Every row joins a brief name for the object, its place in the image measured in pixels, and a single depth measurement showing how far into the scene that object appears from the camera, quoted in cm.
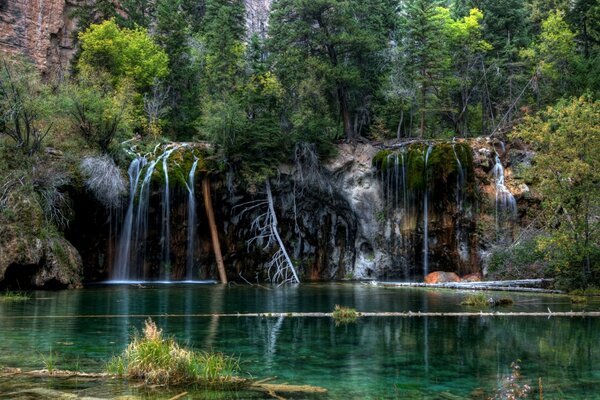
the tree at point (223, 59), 3347
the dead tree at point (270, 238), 2742
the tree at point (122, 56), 3616
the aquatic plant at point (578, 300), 1638
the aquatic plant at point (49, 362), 706
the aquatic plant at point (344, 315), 1291
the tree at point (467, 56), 3806
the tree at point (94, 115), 2628
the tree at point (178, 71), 3800
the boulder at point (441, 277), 2523
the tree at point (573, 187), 1847
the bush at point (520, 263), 2211
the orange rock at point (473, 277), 2428
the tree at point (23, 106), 2309
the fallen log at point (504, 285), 2030
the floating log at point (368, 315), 1325
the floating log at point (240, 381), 664
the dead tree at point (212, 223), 2814
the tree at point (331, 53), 3127
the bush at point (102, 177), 2506
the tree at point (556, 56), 3444
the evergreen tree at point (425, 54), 3288
